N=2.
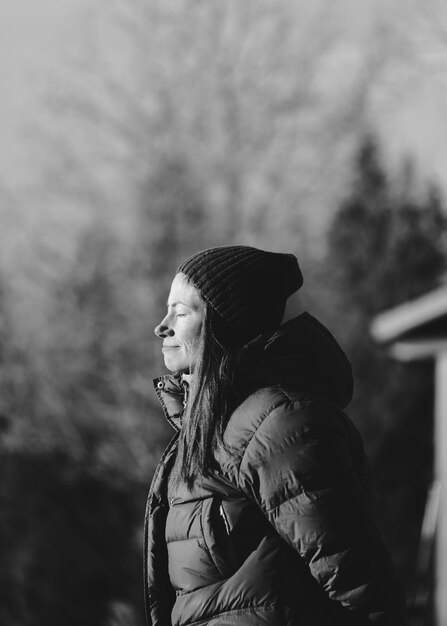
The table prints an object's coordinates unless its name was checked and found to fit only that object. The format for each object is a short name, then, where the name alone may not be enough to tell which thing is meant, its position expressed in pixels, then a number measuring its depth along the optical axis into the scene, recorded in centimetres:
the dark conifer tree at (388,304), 2481
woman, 461
